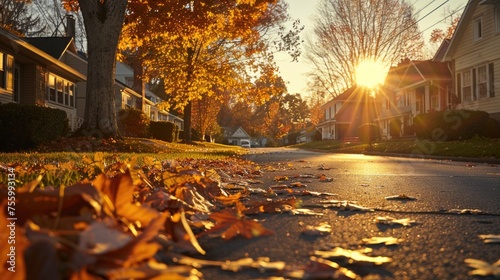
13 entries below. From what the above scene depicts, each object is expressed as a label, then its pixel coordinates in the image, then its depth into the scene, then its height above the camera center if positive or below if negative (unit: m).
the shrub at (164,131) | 34.58 +1.16
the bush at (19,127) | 14.55 +0.61
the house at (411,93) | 36.28 +4.44
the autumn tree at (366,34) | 40.84 +9.40
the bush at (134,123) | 33.03 +1.63
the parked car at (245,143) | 112.06 +1.01
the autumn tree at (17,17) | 39.69 +10.72
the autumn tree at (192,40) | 17.97 +4.89
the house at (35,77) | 22.23 +3.84
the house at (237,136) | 126.00 +2.86
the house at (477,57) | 25.22 +4.79
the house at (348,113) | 65.63 +4.52
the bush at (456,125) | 23.48 +1.07
